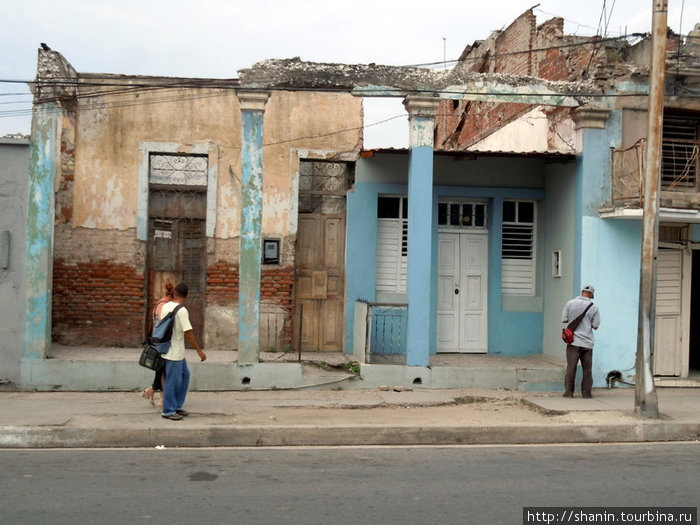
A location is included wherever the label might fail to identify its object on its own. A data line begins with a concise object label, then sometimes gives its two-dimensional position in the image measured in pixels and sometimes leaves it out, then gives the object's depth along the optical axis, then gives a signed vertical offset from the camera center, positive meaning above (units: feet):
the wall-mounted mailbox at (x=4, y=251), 36.06 +0.50
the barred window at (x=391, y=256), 44.83 +1.04
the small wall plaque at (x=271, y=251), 44.62 +1.09
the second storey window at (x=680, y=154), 40.16 +6.68
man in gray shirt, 36.14 -2.79
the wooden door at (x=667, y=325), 41.22 -2.25
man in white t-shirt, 29.37 -3.55
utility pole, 31.01 +2.69
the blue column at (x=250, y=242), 37.37 +1.33
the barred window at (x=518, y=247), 45.44 +1.82
